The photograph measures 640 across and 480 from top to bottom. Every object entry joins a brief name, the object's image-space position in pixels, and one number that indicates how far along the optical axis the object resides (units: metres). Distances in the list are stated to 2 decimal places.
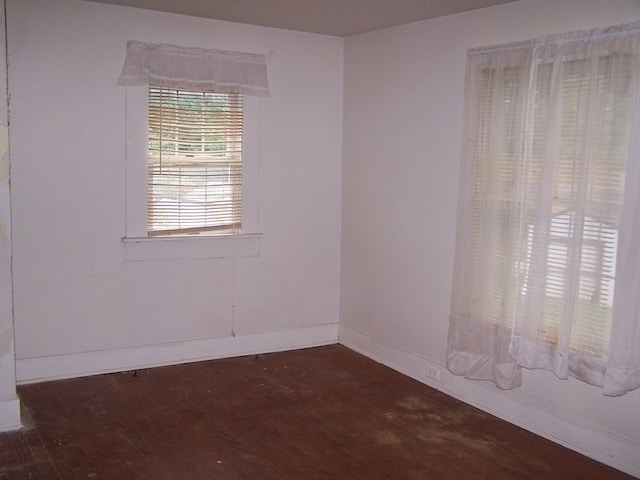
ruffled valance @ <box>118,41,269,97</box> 4.50
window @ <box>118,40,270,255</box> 4.57
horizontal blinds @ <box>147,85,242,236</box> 4.65
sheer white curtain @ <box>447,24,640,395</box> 3.17
